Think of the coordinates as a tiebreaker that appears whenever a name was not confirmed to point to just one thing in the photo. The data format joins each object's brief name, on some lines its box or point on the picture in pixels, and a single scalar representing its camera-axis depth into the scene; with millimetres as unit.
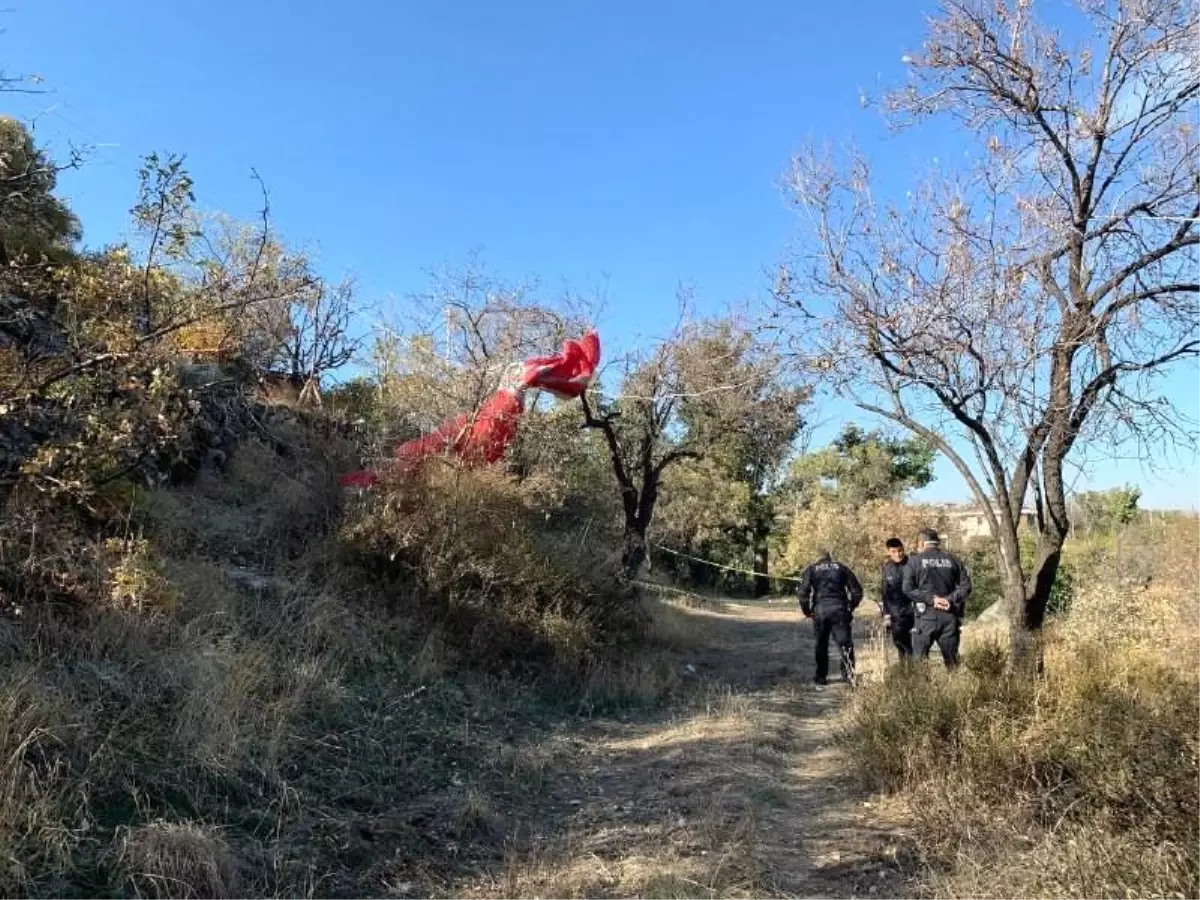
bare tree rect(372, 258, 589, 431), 12570
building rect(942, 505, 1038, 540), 25652
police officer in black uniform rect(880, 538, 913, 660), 9891
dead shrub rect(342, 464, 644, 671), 8828
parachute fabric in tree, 9930
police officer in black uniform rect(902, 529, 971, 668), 8852
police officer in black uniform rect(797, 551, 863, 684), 10531
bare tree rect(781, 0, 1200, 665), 6613
